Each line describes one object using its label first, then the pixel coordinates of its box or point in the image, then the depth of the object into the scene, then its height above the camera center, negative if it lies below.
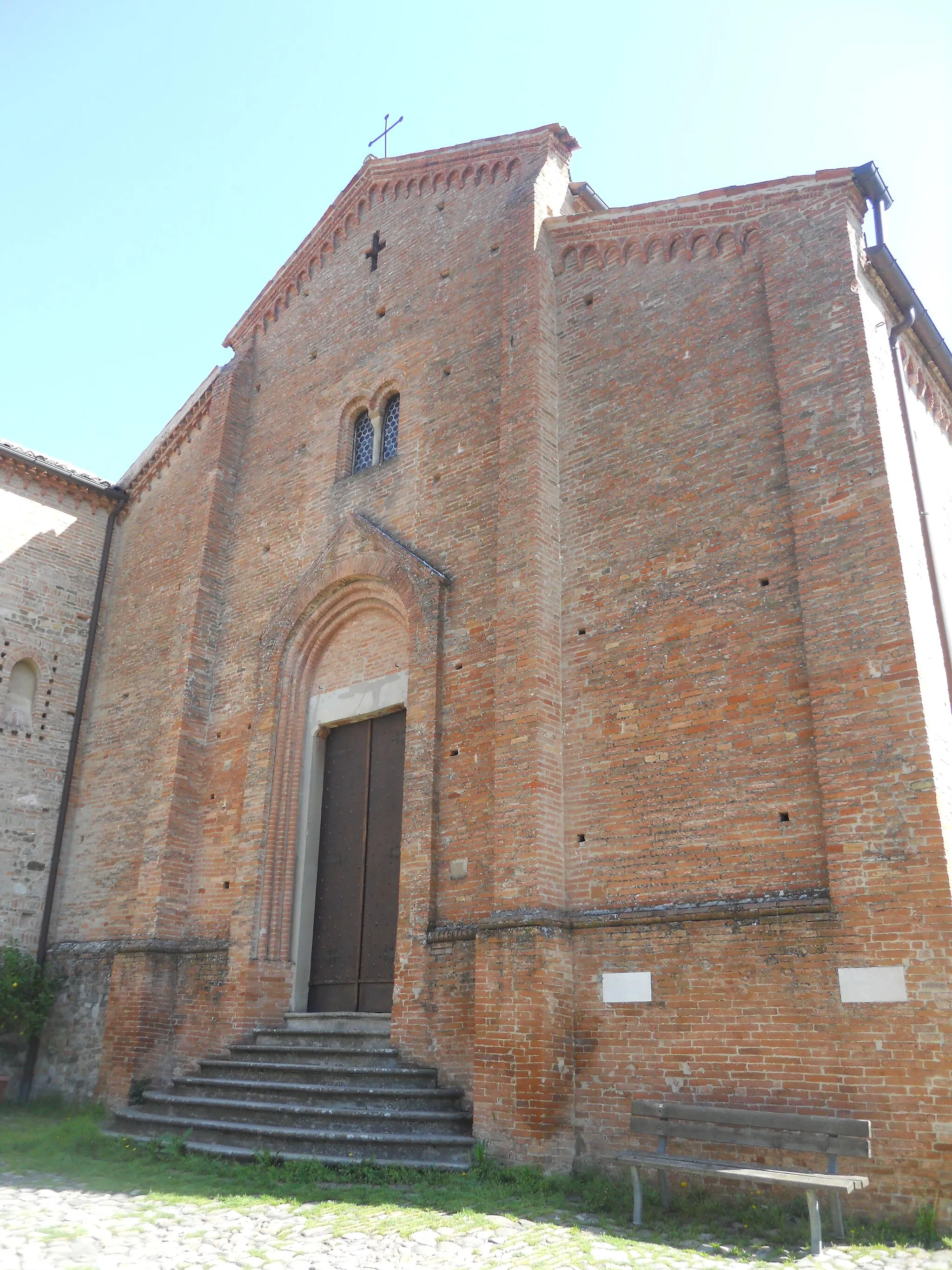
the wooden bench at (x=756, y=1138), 5.90 -0.60
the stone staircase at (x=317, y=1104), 7.77 -0.58
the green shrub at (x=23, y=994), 12.49 +0.43
